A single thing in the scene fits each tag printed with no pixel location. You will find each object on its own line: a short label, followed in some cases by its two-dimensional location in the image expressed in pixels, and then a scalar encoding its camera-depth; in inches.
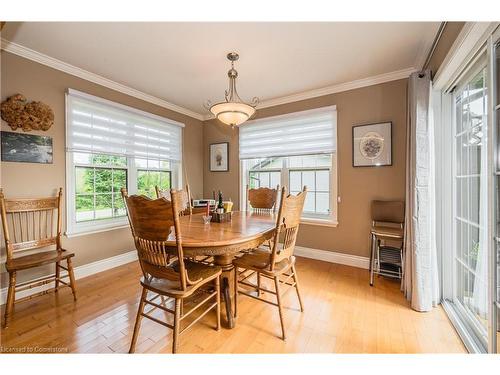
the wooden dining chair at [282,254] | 67.7
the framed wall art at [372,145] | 112.2
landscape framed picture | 85.7
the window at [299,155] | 129.3
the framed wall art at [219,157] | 165.3
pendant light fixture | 84.9
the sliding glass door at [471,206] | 61.9
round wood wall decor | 84.3
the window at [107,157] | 105.7
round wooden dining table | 59.7
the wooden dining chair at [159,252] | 52.9
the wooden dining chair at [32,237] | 77.2
